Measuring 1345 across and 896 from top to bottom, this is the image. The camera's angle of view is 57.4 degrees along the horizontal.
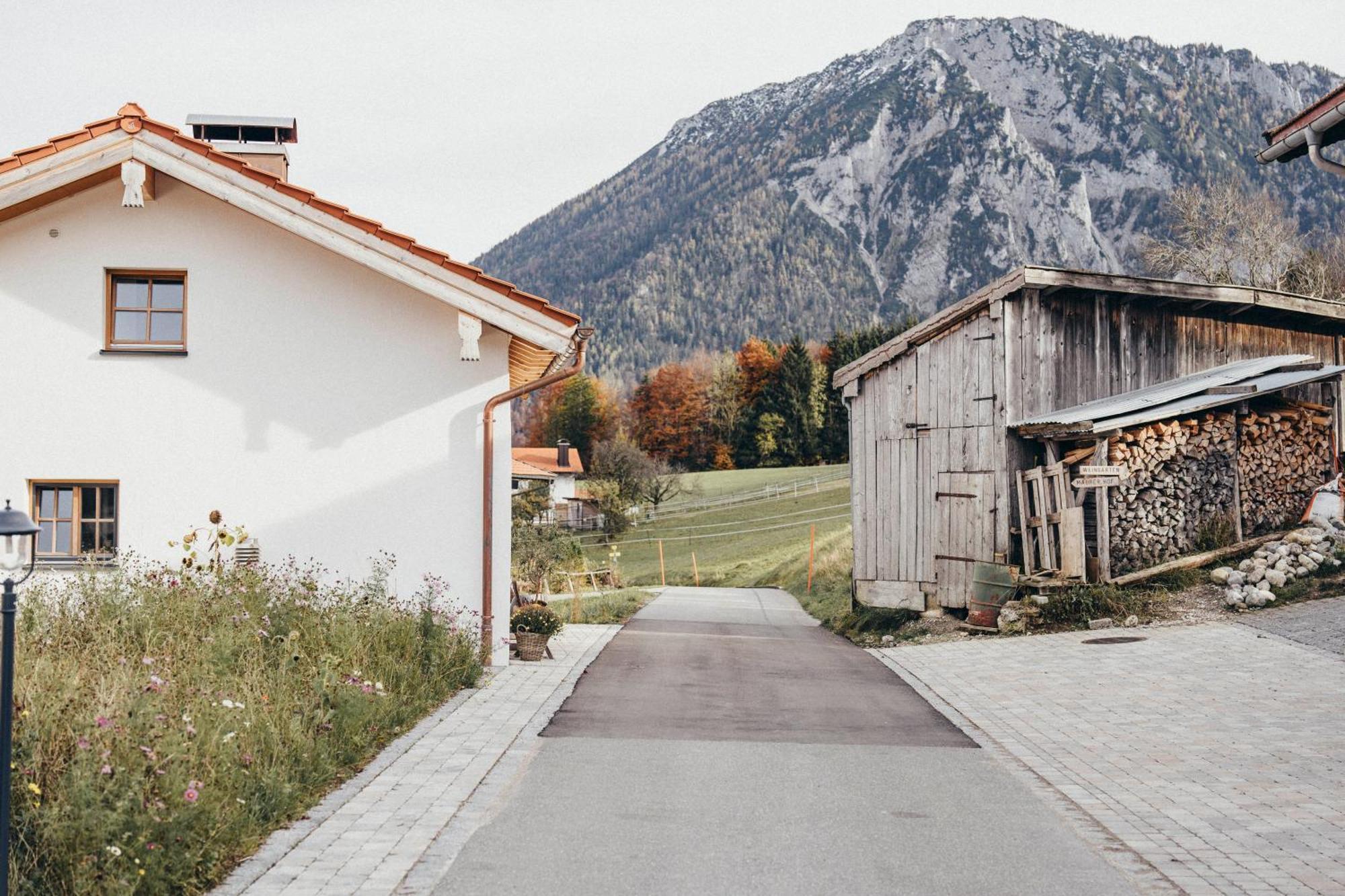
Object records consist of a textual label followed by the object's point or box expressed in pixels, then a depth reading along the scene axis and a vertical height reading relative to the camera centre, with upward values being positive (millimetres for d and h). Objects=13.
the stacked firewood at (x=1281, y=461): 19047 +780
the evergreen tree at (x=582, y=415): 97812 +7692
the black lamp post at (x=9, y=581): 4977 -292
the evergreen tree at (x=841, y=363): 85625 +10777
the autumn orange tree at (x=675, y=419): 92562 +7016
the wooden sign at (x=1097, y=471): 17375 +555
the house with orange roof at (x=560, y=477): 71188 +2093
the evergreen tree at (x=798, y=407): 85750 +7305
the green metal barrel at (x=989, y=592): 18125 -1204
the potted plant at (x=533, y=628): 14555 -1405
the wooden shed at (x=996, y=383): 19016 +2100
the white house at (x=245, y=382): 13125 +1406
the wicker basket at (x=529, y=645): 14547 -1576
